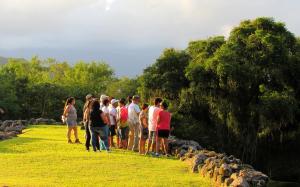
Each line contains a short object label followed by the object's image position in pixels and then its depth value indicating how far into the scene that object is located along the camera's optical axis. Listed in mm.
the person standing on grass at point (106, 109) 21512
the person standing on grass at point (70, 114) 23812
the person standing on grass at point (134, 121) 21562
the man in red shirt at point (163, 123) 20359
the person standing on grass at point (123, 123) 22266
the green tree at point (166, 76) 38250
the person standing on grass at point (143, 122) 21250
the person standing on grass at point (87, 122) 21303
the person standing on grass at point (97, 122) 20344
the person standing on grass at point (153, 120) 20622
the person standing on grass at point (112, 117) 22525
